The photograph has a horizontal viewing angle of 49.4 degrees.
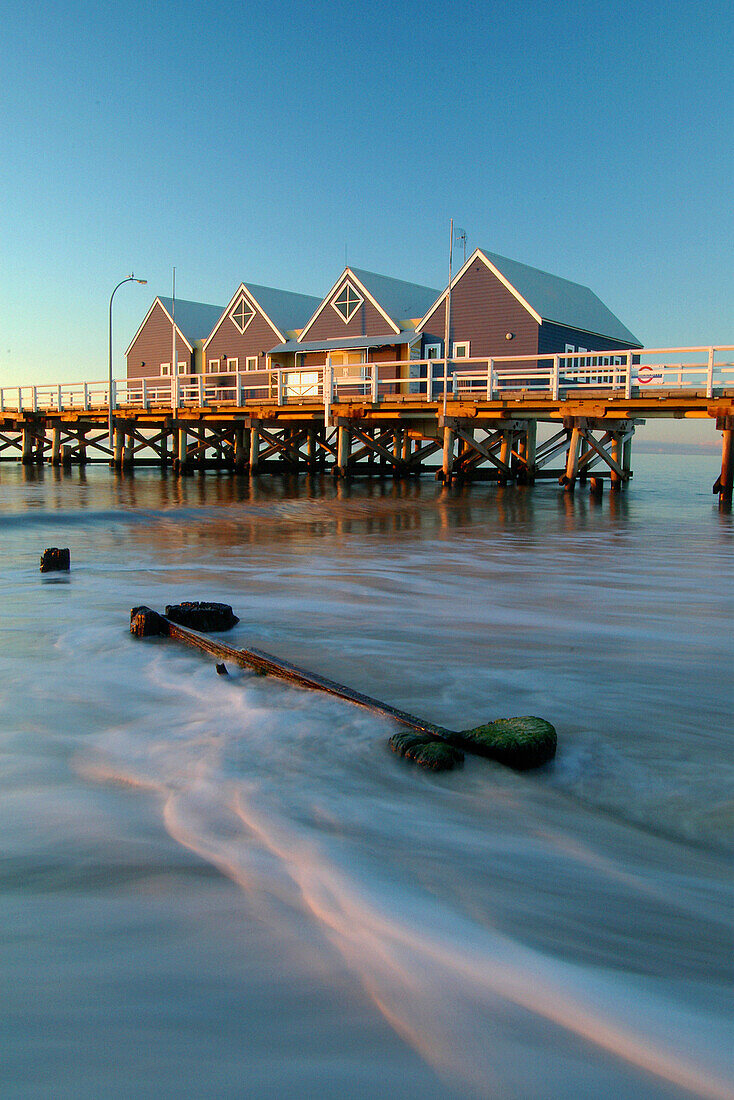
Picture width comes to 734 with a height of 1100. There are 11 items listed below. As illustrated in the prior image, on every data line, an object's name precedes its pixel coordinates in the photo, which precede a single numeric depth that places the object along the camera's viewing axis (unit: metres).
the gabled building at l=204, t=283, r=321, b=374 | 41.50
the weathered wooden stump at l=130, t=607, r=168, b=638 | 5.71
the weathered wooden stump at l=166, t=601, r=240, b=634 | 5.90
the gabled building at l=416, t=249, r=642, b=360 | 31.75
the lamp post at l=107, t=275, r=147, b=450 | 32.94
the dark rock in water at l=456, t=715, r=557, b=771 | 3.41
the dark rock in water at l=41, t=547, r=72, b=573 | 9.12
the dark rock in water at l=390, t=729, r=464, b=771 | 3.35
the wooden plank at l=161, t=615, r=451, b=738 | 3.70
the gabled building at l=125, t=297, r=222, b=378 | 46.25
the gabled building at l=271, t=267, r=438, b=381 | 35.50
